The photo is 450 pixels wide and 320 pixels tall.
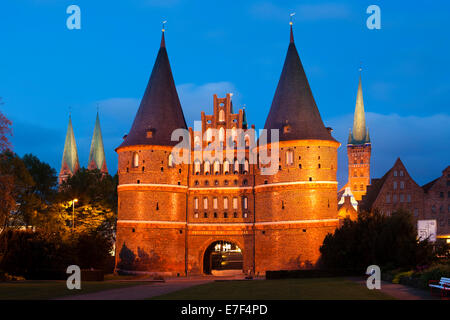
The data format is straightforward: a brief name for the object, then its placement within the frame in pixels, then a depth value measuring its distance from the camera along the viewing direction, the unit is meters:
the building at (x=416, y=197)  95.50
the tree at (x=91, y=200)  70.12
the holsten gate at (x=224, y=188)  63.69
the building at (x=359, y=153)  179.12
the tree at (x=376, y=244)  43.48
